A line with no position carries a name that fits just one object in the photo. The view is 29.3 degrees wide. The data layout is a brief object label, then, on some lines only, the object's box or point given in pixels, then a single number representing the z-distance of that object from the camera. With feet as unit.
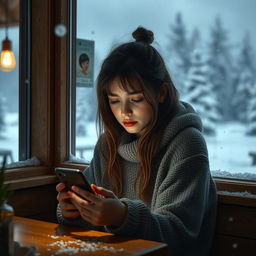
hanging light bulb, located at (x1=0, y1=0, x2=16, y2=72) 7.91
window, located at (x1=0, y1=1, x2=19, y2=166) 7.93
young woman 5.28
